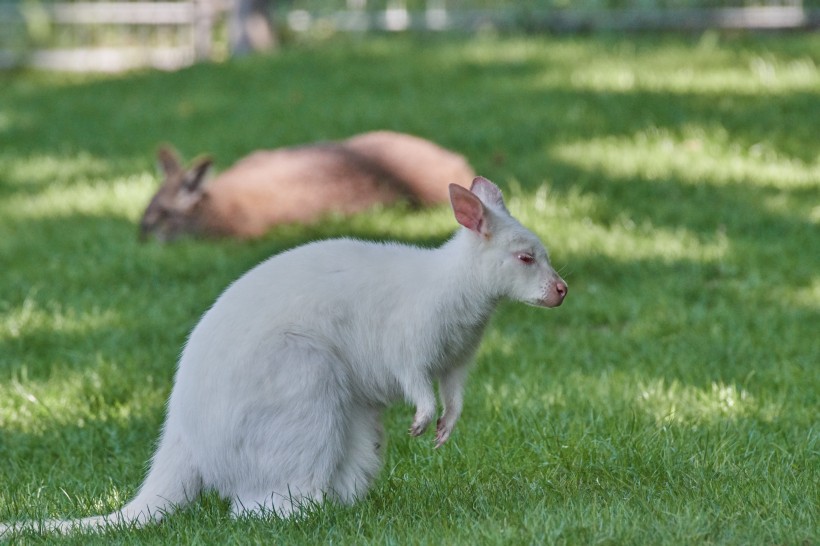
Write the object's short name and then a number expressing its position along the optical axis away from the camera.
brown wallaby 15.70
